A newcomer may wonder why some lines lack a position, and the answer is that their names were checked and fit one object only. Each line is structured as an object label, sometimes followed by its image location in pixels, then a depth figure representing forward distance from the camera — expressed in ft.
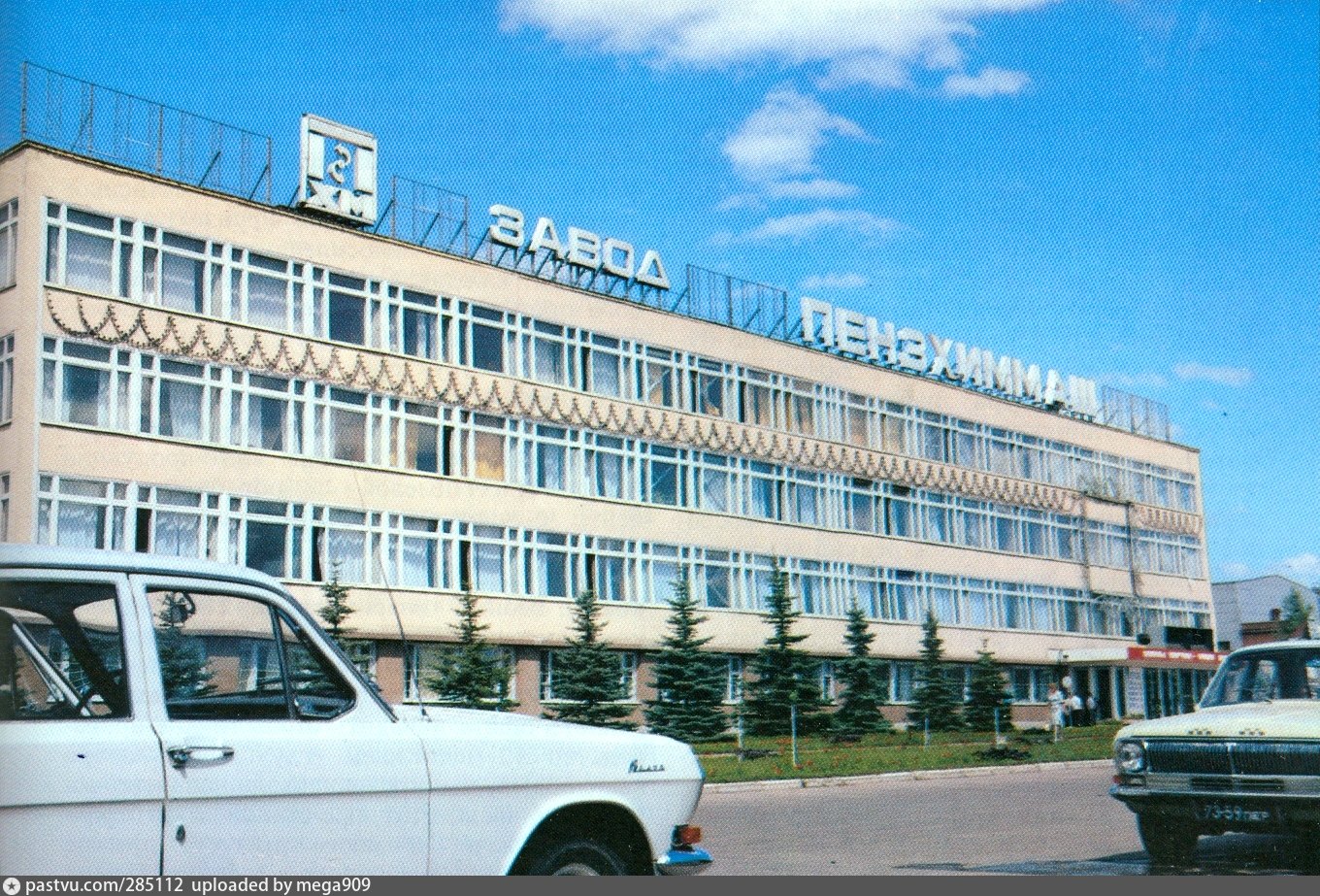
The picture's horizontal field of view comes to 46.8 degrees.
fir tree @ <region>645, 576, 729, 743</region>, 135.13
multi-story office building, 108.58
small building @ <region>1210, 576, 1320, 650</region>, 265.34
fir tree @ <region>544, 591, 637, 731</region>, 129.18
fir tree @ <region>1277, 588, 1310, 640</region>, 254.88
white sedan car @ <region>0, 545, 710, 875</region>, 17.01
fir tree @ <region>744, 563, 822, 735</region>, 143.74
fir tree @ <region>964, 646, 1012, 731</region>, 163.53
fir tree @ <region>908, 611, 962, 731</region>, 162.30
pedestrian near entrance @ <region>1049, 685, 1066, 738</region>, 150.26
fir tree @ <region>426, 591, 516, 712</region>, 120.26
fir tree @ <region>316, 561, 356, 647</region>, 114.21
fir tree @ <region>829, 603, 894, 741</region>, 153.17
